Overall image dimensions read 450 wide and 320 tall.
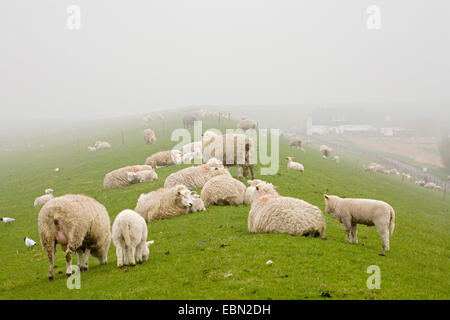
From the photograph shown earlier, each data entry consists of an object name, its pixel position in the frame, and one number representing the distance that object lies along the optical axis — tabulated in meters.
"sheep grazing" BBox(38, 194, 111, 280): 9.04
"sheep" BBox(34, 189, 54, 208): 25.20
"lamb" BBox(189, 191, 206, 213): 16.42
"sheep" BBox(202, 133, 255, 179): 21.98
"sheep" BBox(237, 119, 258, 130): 48.66
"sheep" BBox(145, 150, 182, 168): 30.89
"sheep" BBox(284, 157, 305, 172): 30.89
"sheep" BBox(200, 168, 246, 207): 17.36
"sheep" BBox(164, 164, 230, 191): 20.28
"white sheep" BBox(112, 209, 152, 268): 9.07
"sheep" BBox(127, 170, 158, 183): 26.22
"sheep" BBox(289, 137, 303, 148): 50.91
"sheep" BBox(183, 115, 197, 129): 56.68
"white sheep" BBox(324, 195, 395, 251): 10.79
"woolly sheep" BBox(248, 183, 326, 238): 11.64
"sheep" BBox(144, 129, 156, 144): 47.36
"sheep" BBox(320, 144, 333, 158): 53.28
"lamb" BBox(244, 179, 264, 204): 17.14
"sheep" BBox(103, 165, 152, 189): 26.47
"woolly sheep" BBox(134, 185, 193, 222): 16.25
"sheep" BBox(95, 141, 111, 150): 53.38
